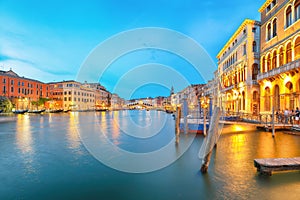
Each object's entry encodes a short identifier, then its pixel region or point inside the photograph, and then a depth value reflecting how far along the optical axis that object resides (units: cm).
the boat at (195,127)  1590
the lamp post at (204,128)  1472
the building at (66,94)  7075
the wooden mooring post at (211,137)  641
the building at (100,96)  9156
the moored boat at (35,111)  5056
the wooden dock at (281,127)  1433
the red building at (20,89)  4884
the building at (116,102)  12397
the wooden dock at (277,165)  577
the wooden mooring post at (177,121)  1274
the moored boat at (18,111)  4612
